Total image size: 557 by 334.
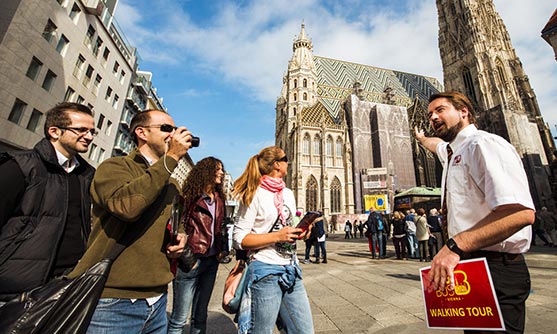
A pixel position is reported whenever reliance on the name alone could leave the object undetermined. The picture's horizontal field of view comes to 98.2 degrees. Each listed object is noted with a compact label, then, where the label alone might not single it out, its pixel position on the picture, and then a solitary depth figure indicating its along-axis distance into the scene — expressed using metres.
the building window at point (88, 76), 15.91
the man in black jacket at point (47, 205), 1.41
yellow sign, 25.53
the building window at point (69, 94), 14.24
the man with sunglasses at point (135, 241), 1.14
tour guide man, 1.11
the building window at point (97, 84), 17.03
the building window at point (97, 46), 16.72
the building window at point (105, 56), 17.84
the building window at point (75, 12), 14.37
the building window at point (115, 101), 20.01
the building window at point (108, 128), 19.12
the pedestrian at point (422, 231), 8.00
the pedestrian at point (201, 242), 2.32
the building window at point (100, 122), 17.92
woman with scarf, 1.56
